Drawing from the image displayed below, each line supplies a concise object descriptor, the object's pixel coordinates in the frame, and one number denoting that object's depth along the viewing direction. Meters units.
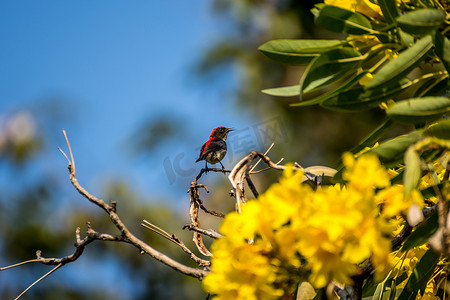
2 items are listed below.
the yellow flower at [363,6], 3.85
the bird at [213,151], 6.35
